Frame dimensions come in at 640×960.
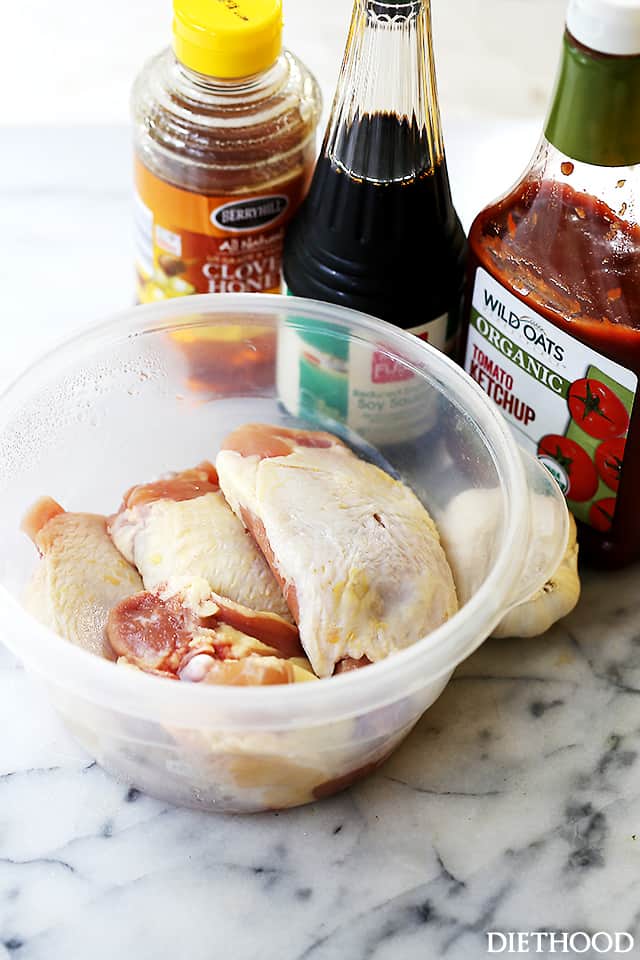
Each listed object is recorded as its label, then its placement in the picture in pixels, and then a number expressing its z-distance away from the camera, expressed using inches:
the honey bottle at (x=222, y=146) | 25.3
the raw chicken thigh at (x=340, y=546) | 22.8
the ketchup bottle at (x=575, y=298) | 22.9
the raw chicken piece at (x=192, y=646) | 21.9
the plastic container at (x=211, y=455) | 21.0
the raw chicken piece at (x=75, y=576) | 23.2
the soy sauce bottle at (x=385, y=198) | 24.5
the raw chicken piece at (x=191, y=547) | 23.7
